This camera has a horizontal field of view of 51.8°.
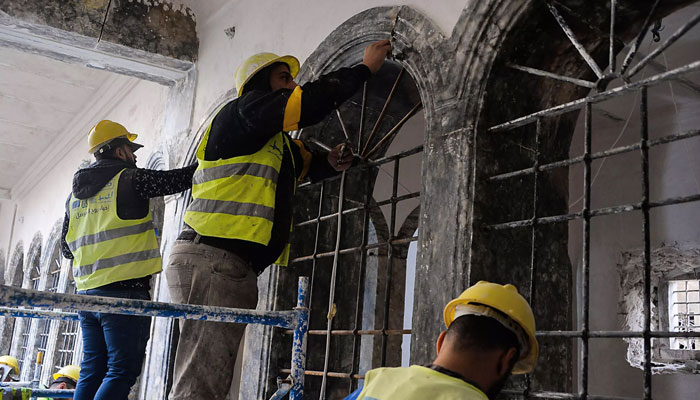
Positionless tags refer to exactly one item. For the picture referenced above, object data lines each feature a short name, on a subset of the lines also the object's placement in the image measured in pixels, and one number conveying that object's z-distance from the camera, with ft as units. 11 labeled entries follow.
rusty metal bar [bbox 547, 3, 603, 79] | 9.08
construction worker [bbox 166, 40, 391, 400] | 10.35
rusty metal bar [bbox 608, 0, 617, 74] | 8.75
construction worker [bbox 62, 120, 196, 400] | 12.35
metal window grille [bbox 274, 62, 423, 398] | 12.43
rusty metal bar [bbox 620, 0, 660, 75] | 8.62
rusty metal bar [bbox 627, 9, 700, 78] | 8.02
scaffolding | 6.75
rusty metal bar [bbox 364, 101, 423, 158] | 12.58
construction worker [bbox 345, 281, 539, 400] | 4.62
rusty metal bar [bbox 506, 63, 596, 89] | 9.05
